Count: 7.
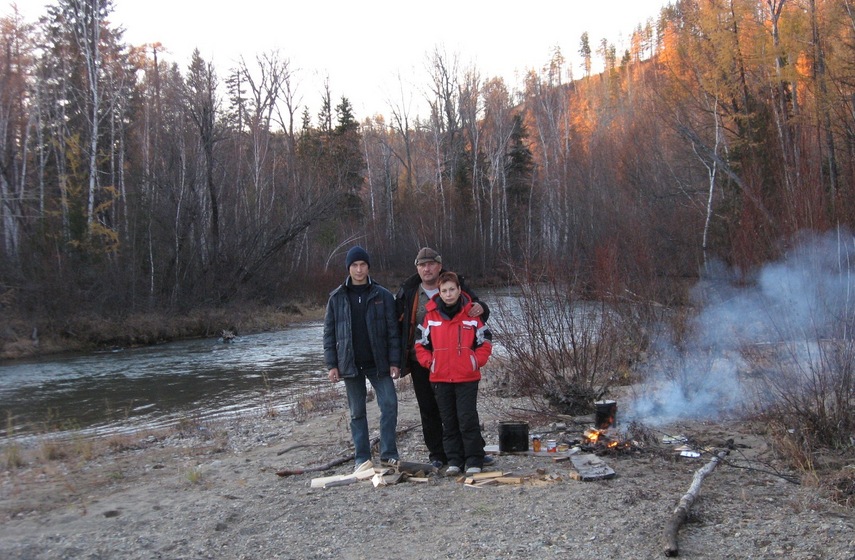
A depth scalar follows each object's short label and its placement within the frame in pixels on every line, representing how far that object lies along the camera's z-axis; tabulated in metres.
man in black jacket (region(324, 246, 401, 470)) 6.16
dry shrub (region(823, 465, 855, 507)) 4.79
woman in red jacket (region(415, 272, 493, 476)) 5.84
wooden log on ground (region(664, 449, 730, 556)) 4.08
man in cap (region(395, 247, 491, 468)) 6.20
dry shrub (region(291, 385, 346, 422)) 11.16
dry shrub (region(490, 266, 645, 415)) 8.30
